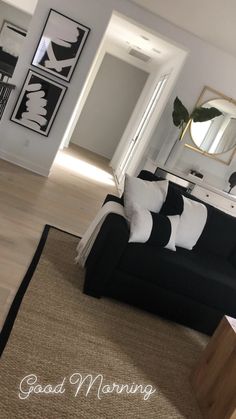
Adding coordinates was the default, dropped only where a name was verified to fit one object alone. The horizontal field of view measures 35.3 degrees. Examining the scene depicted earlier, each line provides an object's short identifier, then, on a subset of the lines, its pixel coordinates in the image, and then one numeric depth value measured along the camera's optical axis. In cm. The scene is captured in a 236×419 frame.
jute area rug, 165
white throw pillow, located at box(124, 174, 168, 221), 279
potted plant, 489
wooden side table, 181
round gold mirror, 526
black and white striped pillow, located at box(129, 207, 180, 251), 255
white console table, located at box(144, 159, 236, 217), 491
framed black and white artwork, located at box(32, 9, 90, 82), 455
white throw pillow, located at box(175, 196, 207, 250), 293
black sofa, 247
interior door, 626
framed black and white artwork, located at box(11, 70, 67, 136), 472
